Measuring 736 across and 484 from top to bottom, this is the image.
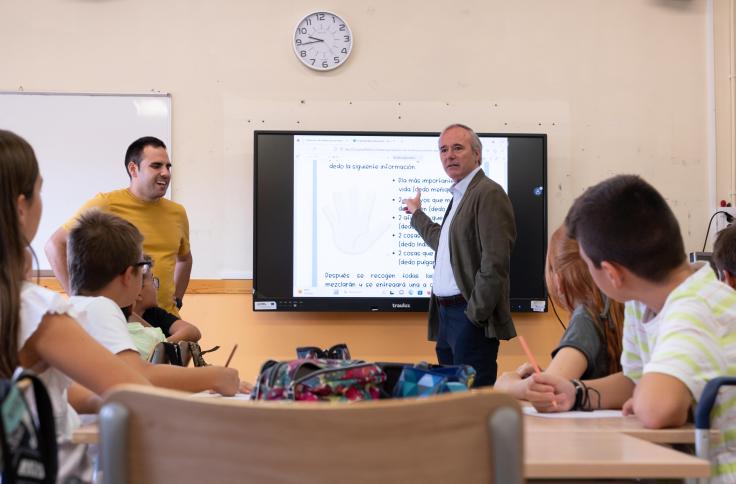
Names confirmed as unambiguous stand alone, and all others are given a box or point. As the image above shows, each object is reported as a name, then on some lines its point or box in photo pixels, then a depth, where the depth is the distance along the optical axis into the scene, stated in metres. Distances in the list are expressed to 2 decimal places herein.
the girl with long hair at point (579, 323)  2.07
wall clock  4.70
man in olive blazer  3.77
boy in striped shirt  1.54
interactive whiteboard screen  4.57
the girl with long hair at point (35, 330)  1.46
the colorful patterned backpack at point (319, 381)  1.54
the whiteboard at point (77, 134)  4.66
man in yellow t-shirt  3.91
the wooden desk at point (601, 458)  1.16
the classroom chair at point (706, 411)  1.48
